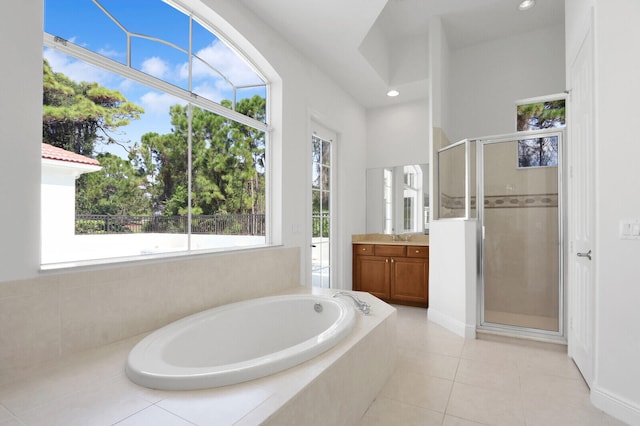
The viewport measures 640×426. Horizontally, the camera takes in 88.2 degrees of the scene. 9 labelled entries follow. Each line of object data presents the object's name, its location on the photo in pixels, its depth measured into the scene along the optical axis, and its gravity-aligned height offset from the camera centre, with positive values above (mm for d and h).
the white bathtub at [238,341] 1305 -671
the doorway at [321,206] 3868 +94
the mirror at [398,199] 4461 +204
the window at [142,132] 1711 +521
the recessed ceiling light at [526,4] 3330 +2136
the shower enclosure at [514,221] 3131 -74
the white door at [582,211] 2100 +21
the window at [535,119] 3189 +1095
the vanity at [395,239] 4121 -356
